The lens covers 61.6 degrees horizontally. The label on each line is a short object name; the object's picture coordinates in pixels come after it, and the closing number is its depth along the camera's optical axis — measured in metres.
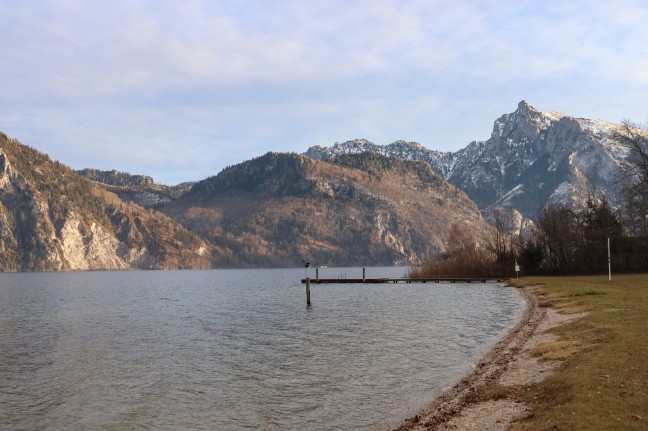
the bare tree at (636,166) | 85.69
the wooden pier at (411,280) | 125.12
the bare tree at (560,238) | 115.00
